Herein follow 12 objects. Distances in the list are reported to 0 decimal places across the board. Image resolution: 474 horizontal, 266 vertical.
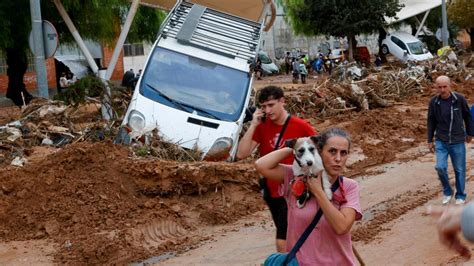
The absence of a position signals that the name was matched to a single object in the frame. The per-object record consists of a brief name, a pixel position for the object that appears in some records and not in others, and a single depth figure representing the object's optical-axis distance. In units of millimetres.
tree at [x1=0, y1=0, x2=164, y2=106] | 20828
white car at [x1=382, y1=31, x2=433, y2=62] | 43594
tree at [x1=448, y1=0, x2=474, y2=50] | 46156
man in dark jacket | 9539
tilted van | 10969
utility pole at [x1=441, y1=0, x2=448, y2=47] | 38375
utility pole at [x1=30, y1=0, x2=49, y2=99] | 13000
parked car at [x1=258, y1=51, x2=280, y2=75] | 46703
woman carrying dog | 3783
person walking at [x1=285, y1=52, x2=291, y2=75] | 49031
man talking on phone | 6066
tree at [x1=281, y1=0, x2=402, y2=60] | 41875
